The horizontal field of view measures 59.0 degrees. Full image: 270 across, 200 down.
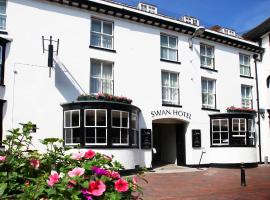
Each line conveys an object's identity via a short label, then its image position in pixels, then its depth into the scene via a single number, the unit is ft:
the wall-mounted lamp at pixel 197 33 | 47.63
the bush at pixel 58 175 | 6.33
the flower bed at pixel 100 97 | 37.30
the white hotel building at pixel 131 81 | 36.23
